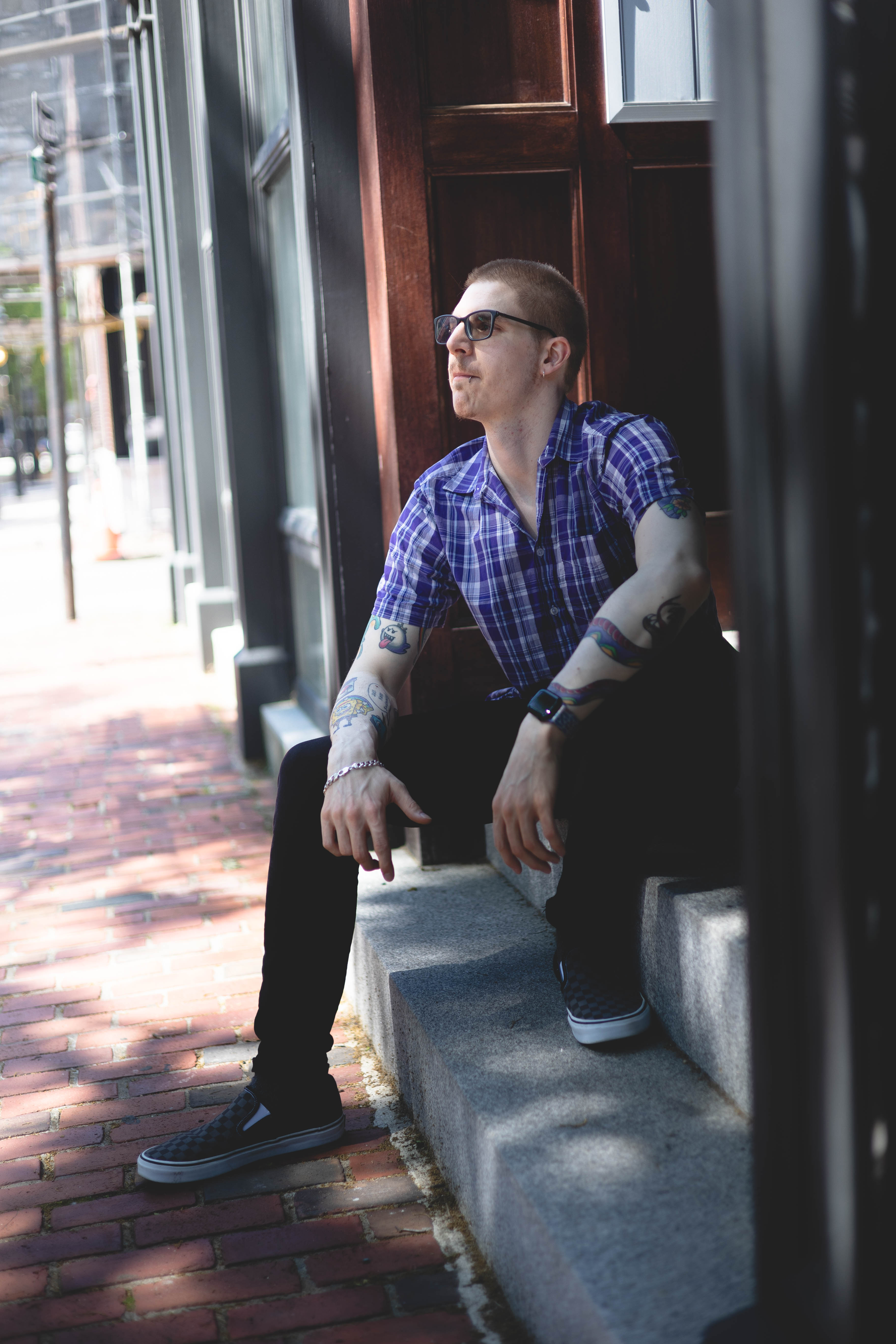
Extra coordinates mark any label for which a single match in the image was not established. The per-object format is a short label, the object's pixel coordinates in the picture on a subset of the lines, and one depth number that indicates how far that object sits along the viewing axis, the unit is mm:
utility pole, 10750
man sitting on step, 2229
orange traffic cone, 15648
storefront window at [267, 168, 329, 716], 5078
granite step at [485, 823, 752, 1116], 2023
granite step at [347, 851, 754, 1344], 1626
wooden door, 3295
